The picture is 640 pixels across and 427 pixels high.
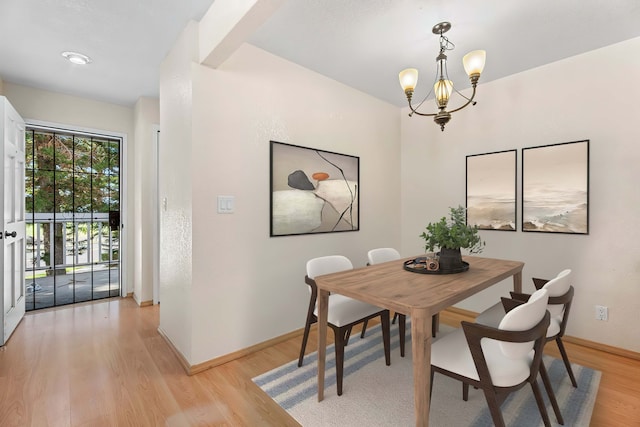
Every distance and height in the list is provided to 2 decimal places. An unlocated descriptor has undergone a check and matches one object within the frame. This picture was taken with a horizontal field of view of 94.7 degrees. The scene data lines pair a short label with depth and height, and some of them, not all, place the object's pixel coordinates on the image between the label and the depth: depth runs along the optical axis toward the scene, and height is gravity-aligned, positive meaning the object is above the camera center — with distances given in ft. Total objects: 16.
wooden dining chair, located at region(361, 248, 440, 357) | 8.60 -1.39
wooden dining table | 4.20 -1.39
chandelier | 6.70 +2.88
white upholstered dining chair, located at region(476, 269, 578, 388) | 5.32 -1.91
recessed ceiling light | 8.36 +4.44
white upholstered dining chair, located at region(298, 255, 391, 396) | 6.04 -2.27
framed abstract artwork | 8.41 +0.64
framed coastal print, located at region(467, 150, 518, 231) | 9.54 +0.71
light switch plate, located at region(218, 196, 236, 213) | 7.27 +0.17
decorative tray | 6.40 -1.30
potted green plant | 6.52 -0.64
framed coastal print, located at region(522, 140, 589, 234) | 8.27 +0.68
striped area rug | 5.37 -3.79
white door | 8.35 -0.27
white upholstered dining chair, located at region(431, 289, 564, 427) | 4.00 -2.26
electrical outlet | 7.98 -2.77
